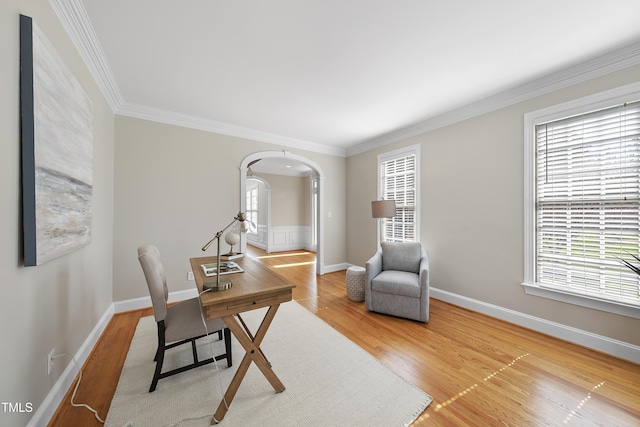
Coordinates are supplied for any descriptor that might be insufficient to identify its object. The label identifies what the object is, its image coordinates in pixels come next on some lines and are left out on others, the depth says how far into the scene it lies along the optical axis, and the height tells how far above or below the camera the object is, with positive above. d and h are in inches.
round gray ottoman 137.1 -42.7
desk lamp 60.1 -19.0
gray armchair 110.7 -33.9
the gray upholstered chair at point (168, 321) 64.0 -32.1
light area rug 59.1 -51.3
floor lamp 143.6 +2.4
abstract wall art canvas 48.8 +14.7
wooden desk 56.3 -23.3
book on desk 76.3 -19.2
